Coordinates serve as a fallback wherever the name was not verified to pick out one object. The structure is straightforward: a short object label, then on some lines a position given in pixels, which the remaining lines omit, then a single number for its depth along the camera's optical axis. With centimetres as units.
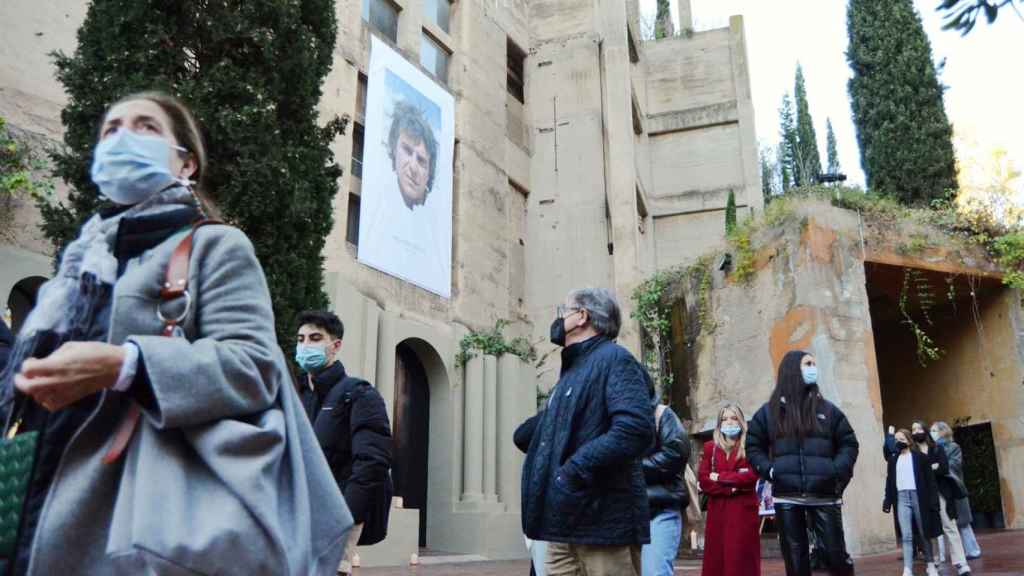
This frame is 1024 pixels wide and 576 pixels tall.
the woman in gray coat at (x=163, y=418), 144
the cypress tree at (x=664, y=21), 3512
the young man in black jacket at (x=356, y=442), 420
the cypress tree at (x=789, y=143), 4294
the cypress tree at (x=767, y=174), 4692
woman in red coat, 622
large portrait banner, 1777
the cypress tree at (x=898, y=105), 2058
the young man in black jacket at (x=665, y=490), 564
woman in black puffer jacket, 584
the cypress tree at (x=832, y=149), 4690
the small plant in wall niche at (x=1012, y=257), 1506
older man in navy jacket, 382
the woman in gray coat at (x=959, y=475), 1106
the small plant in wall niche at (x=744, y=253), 1542
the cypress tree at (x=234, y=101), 889
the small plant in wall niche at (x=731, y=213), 2363
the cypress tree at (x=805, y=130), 4162
